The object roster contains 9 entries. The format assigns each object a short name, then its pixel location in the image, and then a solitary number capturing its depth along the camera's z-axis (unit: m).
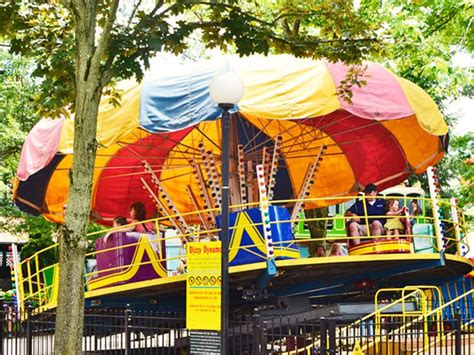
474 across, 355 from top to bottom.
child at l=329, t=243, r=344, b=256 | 18.09
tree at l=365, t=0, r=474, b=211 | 20.41
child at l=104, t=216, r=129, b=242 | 19.22
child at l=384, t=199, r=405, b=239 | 17.17
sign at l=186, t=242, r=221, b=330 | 12.27
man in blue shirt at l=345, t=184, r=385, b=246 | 17.11
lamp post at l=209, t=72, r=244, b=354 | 11.88
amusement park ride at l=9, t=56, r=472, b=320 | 15.58
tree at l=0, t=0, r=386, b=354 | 11.33
